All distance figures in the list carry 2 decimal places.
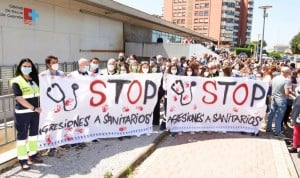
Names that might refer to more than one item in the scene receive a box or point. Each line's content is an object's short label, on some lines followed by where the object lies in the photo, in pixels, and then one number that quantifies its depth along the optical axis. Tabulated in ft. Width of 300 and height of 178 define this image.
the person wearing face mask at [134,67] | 28.59
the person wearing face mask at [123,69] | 26.40
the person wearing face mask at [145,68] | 25.93
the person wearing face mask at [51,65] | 19.12
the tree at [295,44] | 305.00
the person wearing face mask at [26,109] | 16.49
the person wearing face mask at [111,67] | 24.38
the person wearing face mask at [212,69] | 29.19
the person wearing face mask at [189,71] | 27.35
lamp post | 60.25
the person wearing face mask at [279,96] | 26.35
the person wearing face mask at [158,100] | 27.02
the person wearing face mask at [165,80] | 25.98
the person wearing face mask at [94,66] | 22.53
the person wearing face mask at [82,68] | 21.09
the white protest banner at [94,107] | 18.90
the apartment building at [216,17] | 376.48
